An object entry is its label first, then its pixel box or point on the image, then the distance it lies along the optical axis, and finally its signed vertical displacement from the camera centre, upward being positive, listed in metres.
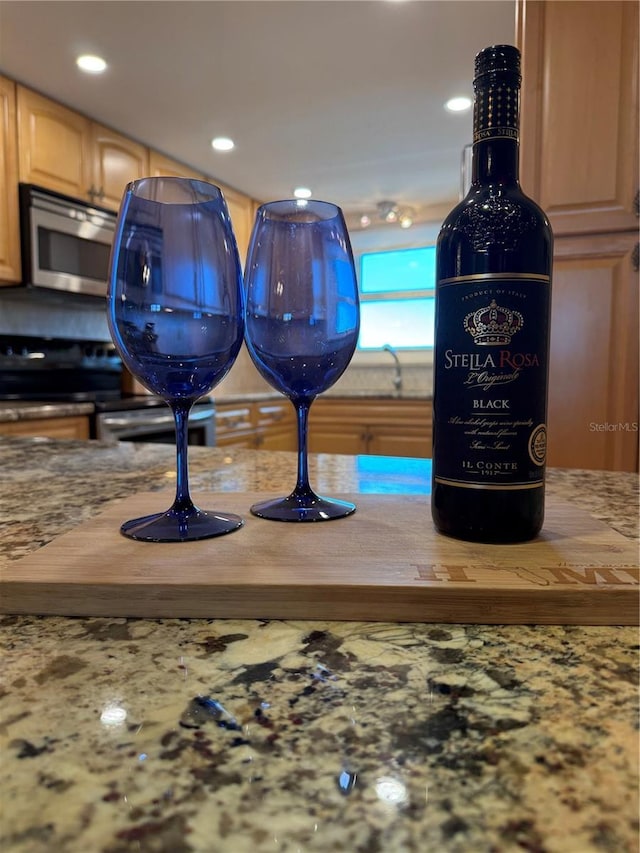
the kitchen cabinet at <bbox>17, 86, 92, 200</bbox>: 2.46 +1.08
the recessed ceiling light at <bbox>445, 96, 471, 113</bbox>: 2.52 +1.25
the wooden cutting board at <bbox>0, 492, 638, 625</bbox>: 0.33 -0.11
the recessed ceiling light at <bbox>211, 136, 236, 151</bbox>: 2.96 +1.28
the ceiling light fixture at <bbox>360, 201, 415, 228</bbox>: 3.98 +1.25
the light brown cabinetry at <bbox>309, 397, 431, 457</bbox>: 3.52 -0.20
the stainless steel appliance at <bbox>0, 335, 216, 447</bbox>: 2.48 +0.03
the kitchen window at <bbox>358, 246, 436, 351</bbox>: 4.43 +0.73
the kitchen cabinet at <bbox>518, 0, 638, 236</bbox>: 1.56 +0.77
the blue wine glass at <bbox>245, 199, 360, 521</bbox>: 0.51 +0.08
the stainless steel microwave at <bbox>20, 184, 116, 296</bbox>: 2.46 +0.67
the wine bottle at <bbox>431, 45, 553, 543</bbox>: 0.41 +0.04
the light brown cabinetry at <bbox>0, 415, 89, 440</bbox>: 2.12 -0.13
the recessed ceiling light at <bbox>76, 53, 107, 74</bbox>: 2.20 +1.25
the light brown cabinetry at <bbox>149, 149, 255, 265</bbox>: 3.17 +1.24
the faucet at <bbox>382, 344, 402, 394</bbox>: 4.32 +0.18
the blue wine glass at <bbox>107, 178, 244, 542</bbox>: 0.45 +0.08
